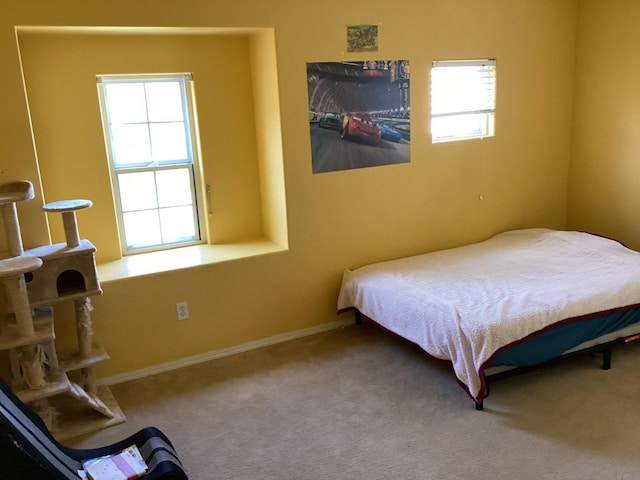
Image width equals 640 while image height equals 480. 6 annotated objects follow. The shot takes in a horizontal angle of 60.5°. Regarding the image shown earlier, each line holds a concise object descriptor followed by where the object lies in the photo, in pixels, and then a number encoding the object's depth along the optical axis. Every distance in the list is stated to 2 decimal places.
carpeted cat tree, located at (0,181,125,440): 2.46
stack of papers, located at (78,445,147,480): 2.11
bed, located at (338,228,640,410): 2.71
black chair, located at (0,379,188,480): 1.70
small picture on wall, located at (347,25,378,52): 3.44
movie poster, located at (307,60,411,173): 3.44
